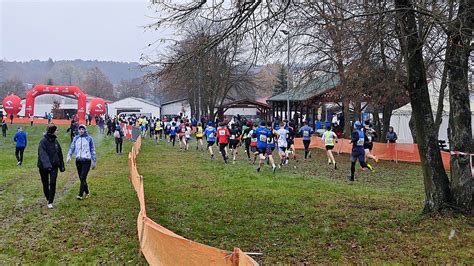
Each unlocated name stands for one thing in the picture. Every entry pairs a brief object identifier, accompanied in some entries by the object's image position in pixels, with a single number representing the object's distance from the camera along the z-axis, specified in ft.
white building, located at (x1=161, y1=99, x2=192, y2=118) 309.42
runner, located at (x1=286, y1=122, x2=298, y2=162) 72.74
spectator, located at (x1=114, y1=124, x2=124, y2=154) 86.70
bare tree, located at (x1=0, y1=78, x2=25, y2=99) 371.80
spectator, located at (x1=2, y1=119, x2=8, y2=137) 127.70
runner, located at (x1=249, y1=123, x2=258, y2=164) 69.52
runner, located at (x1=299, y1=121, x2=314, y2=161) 78.89
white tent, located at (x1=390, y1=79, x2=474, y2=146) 102.89
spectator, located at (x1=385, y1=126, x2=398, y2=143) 85.05
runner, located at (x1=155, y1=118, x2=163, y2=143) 114.83
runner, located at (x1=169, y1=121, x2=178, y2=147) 103.16
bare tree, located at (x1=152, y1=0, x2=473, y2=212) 29.94
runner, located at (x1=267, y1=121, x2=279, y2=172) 60.90
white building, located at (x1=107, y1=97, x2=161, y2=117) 331.57
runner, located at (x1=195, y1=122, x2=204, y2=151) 92.67
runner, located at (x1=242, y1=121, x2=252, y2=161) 75.20
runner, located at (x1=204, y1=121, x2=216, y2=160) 78.07
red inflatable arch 170.91
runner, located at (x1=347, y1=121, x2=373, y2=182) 53.67
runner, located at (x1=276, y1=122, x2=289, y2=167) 63.89
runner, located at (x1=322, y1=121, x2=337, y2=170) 66.44
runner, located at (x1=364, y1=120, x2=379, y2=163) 69.71
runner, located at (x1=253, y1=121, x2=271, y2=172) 60.38
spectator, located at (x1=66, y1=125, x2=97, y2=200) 40.86
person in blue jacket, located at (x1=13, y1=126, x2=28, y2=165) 69.15
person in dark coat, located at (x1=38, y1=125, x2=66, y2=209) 37.91
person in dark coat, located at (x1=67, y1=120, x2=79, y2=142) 96.17
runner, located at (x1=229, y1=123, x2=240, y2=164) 75.05
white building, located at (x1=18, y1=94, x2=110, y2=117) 331.88
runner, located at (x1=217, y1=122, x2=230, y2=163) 70.74
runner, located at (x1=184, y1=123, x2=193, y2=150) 96.01
